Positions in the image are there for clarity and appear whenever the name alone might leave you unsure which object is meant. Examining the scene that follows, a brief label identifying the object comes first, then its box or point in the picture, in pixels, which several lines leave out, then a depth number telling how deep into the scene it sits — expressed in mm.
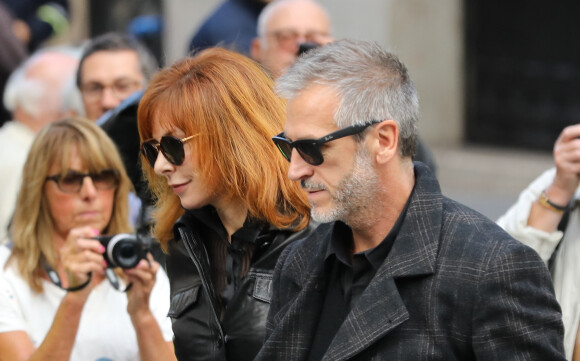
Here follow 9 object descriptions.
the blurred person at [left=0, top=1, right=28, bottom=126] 15656
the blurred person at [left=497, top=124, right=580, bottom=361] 7285
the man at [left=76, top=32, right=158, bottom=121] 11898
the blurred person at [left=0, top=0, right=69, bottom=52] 18047
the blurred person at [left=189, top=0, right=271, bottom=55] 13922
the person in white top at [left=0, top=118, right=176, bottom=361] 8195
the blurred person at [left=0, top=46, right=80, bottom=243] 12648
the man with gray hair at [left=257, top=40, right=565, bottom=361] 5203
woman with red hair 7137
